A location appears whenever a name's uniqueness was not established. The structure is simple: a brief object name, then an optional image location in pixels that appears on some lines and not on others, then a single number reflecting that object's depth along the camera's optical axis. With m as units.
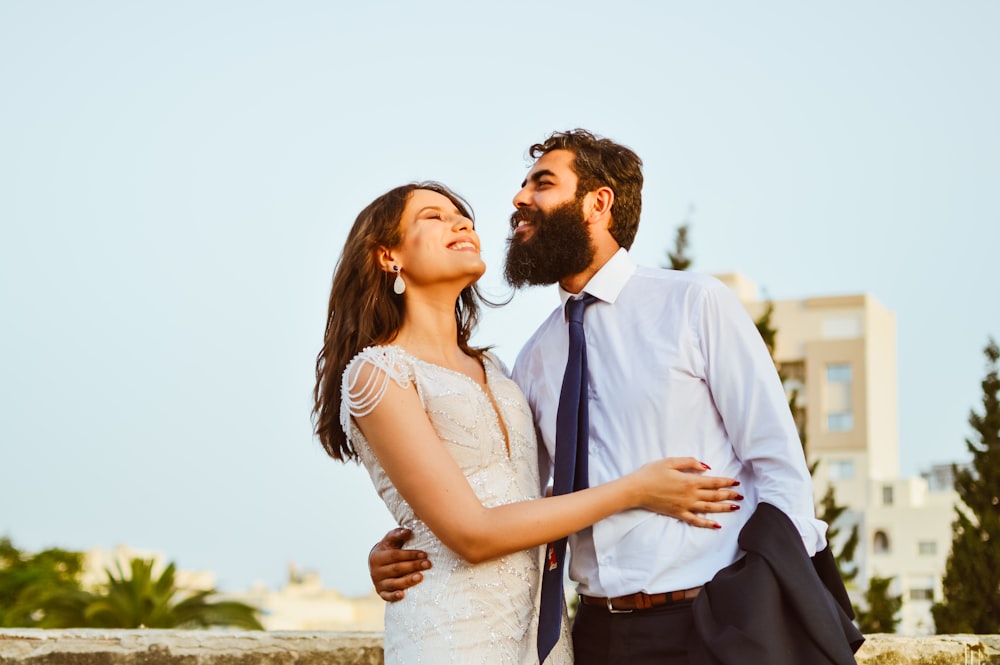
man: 3.18
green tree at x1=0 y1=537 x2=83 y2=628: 16.91
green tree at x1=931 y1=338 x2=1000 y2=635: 20.06
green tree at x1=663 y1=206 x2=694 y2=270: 18.27
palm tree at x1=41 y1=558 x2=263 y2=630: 15.76
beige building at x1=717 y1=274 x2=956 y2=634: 60.78
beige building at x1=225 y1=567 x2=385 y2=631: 65.12
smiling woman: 3.19
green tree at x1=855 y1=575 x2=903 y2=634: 19.50
